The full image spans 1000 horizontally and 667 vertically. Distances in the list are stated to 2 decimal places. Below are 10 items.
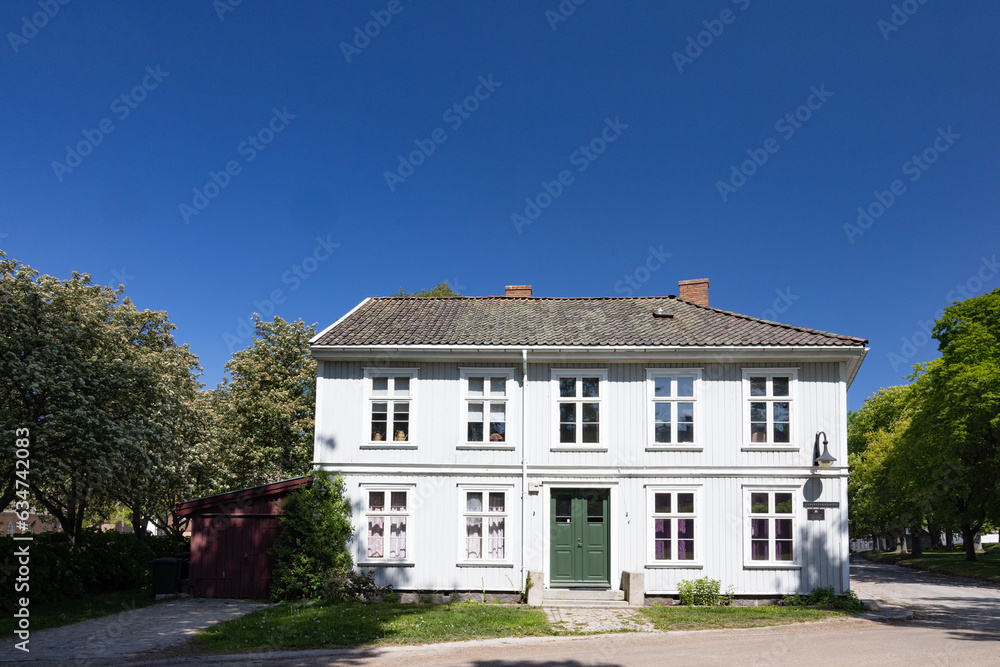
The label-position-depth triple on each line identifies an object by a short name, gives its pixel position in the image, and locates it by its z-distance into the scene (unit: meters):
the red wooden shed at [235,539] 18.38
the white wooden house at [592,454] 17.59
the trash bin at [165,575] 18.95
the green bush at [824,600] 16.80
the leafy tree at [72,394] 18.22
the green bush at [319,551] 17.41
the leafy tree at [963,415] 28.73
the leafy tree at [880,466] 37.34
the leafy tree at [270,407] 32.72
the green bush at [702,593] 17.11
